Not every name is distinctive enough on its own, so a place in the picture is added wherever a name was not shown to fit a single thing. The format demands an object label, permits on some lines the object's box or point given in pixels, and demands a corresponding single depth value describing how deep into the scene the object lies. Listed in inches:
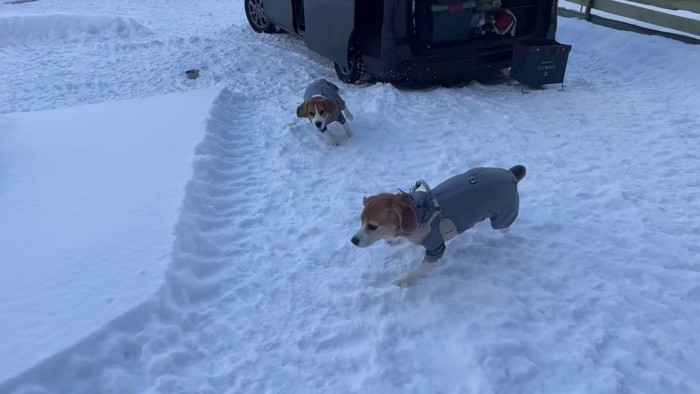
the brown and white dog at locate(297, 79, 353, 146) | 208.1
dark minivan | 254.2
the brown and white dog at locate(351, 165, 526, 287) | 125.6
